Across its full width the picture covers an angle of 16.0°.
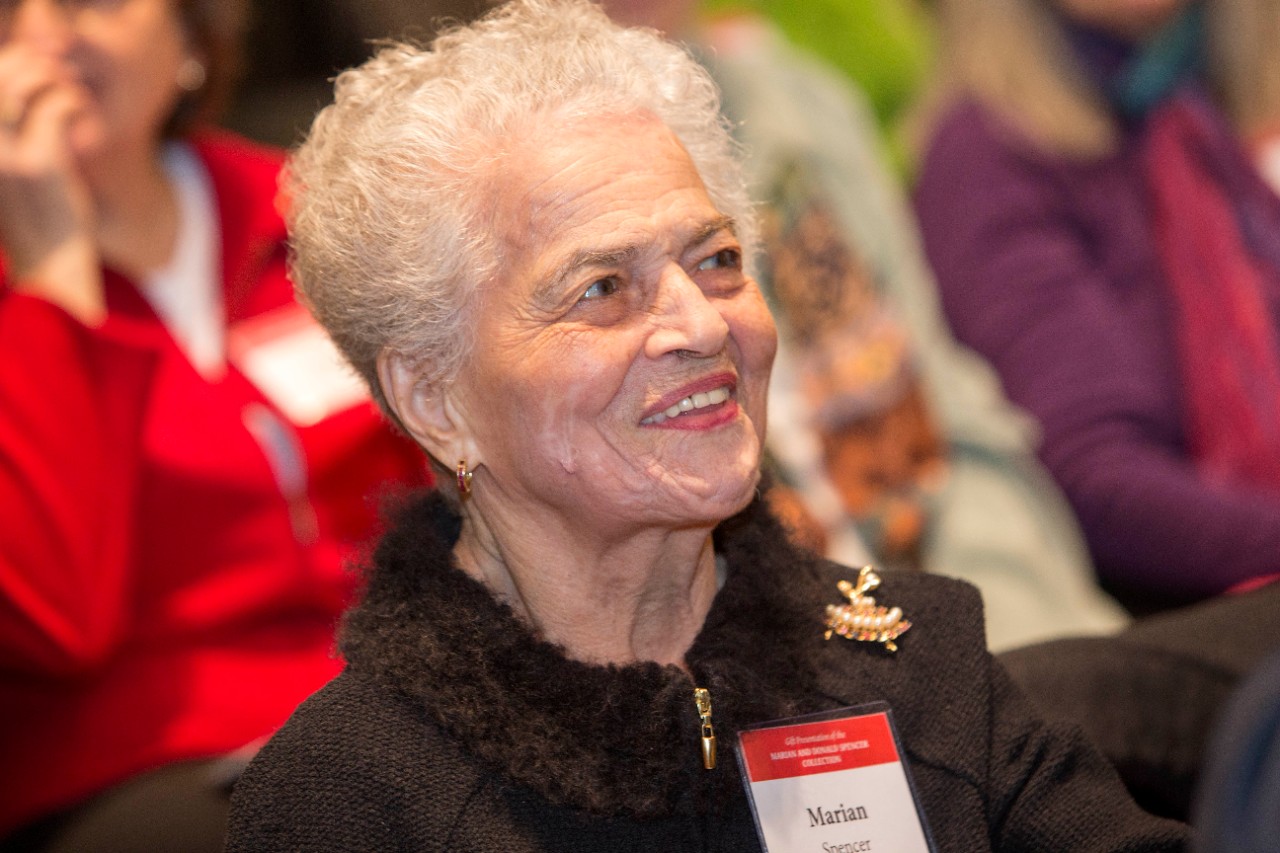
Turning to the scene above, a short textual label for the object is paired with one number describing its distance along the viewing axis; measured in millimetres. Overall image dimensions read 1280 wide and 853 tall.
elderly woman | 2119
